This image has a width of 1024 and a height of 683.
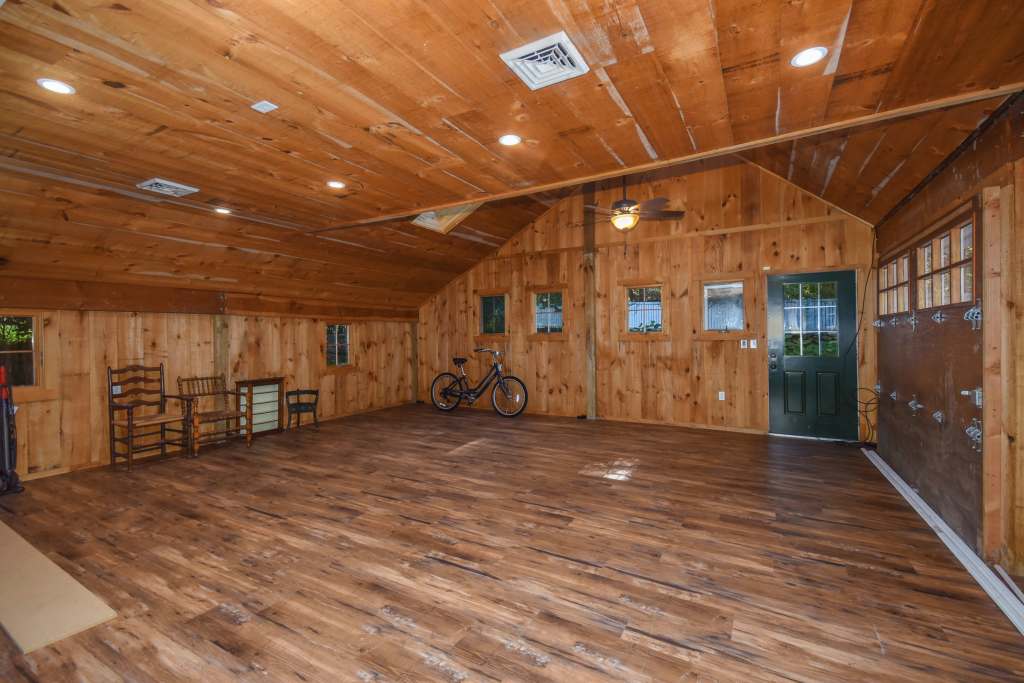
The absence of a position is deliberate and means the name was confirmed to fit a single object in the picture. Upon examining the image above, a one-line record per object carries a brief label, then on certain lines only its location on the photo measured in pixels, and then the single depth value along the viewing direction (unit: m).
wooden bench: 5.19
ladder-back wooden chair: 4.62
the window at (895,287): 3.96
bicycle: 7.57
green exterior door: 5.36
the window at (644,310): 6.61
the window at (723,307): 6.04
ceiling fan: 4.89
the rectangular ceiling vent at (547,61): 1.91
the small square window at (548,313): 7.42
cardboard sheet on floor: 2.05
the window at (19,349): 4.22
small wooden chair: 6.34
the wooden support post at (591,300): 7.04
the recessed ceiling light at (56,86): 2.12
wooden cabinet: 6.12
